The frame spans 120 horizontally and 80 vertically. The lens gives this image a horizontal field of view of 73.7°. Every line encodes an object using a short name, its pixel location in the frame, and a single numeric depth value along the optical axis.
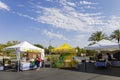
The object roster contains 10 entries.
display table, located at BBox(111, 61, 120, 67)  8.92
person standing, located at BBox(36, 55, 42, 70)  8.07
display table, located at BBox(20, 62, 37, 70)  7.53
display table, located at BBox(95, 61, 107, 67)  7.93
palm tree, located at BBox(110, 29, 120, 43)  22.42
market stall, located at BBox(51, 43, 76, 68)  8.49
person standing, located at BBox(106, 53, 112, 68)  8.19
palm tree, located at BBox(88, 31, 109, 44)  24.04
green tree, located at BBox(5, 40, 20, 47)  26.96
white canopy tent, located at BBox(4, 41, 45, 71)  7.76
